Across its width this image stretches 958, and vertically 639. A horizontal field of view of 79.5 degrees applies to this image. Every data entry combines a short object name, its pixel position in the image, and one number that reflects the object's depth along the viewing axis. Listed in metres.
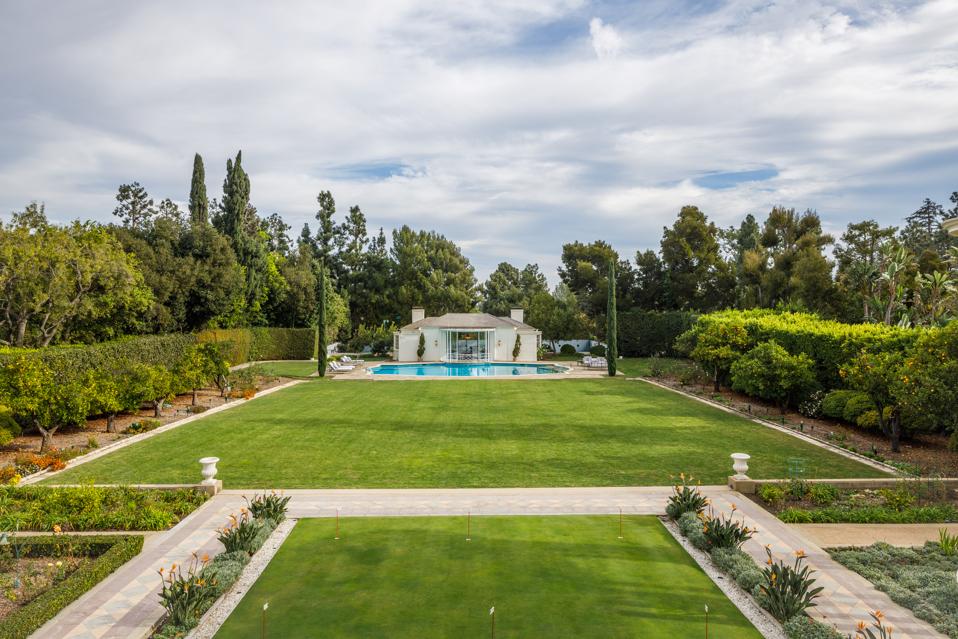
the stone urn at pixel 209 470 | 11.39
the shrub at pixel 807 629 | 6.14
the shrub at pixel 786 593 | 6.64
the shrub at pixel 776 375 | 19.50
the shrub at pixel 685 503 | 9.96
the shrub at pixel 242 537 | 8.45
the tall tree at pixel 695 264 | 45.84
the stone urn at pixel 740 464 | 11.53
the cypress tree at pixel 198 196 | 38.16
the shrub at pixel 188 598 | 6.41
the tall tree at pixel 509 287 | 58.25
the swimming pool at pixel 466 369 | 36.38
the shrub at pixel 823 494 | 10.74
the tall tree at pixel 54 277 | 19.66
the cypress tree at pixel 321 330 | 32.12
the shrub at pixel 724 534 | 8.50
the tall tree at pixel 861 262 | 35.44
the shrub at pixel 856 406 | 16.88
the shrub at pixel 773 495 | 10.80
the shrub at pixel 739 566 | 7.47
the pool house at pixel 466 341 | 41.78
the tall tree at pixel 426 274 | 53.41
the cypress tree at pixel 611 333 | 33.09
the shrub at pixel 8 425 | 14.95
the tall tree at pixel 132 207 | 58.84
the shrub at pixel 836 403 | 18.03
